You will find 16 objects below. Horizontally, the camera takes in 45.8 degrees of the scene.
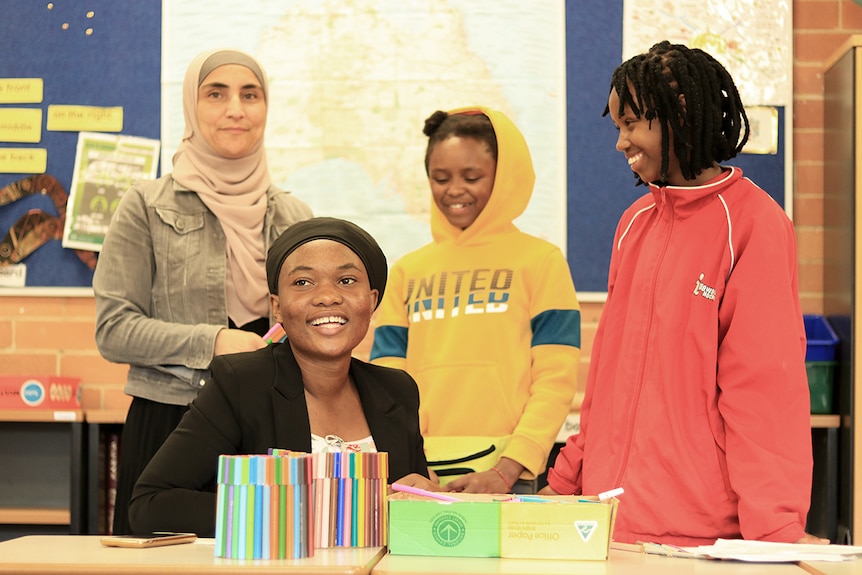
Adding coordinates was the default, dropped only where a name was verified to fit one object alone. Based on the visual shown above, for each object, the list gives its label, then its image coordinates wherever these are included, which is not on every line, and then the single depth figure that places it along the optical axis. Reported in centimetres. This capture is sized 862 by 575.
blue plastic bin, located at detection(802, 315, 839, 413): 351
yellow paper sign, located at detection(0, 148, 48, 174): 389
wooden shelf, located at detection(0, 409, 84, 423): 342
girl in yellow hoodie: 258
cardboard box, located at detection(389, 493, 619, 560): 150
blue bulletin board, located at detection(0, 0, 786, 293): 381
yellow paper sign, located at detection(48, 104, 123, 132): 387
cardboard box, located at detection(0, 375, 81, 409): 354
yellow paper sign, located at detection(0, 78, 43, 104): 391
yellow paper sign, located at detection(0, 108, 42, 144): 390
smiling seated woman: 184
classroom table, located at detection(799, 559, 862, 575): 140
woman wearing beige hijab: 244
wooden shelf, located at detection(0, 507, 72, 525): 345
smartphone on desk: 155
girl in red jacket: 183
